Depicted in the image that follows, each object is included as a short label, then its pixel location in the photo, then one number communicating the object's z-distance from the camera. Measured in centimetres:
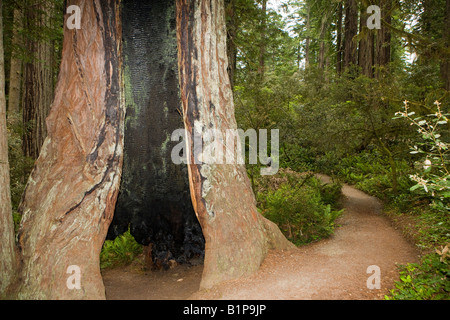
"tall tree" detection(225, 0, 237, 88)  639
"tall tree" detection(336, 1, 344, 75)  2084
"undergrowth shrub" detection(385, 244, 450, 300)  329
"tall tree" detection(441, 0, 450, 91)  675
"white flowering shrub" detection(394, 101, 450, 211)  303
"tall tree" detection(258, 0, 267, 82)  836
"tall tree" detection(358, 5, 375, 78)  1423
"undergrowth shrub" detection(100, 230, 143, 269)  587
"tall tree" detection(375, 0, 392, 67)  1466
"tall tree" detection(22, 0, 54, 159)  797
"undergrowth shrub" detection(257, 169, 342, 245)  607
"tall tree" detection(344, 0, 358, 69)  1670
